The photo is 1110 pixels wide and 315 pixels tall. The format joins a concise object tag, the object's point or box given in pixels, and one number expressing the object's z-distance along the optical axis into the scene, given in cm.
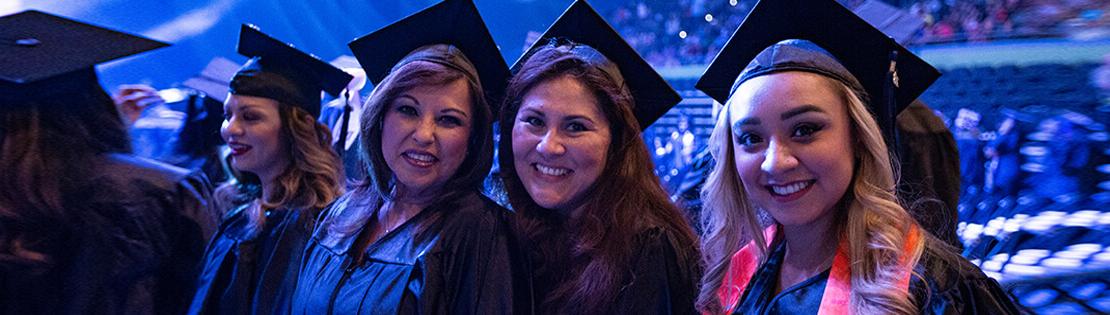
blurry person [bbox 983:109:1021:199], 391
